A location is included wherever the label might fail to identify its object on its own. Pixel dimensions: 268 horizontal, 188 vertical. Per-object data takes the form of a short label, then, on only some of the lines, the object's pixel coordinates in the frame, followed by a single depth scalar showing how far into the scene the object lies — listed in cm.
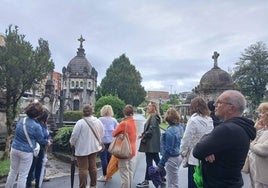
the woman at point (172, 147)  430
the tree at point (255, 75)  3633
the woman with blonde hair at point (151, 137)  496
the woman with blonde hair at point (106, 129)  560
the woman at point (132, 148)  466
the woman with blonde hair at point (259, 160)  300
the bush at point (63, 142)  785
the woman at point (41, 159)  445
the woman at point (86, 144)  441
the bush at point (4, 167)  529
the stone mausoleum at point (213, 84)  1762
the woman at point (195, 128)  367
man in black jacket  208
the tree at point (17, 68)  644
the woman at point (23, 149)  375
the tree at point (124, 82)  4148
